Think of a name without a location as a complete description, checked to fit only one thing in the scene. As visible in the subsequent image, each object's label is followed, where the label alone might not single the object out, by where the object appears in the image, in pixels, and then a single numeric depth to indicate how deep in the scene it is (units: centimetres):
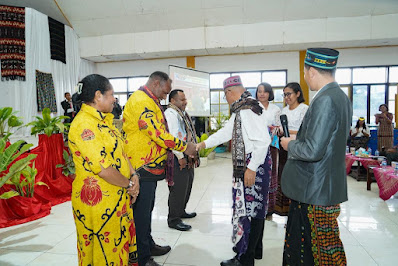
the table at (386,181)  331
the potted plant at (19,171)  241
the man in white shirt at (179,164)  270
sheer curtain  619
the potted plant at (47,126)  372
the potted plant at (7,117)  333
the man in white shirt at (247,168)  176
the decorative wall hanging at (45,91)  678
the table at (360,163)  422
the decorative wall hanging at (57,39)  728
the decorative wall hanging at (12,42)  599
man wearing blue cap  123
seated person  610
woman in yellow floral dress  126
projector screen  696
